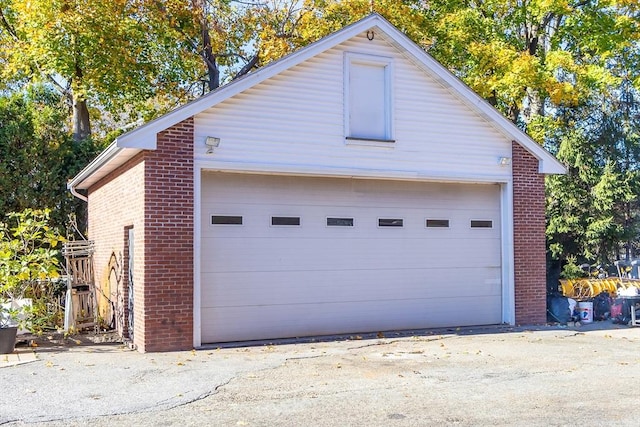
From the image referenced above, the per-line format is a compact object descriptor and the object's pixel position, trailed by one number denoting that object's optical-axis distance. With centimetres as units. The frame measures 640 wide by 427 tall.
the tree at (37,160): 1823
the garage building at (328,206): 1080
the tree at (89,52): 2156
